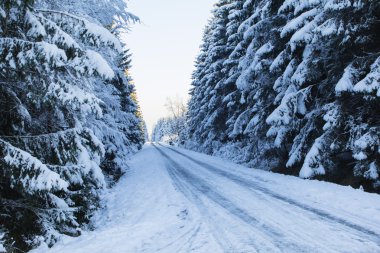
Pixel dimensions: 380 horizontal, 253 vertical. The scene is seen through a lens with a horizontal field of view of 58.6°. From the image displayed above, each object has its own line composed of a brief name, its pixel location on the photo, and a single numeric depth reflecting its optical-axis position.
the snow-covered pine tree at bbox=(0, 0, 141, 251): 5.72
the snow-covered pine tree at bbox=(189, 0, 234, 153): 26.88
